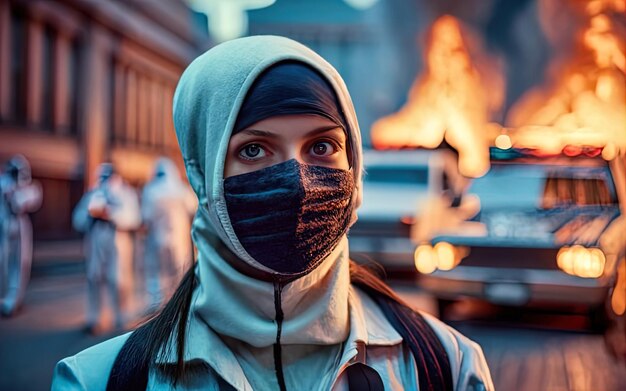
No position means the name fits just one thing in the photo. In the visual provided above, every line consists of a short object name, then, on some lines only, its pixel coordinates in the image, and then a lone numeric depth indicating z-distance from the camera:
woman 1.32
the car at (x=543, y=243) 6.36
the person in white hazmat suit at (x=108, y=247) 6.81
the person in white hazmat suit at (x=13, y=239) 7.96
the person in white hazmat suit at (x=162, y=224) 7.19
